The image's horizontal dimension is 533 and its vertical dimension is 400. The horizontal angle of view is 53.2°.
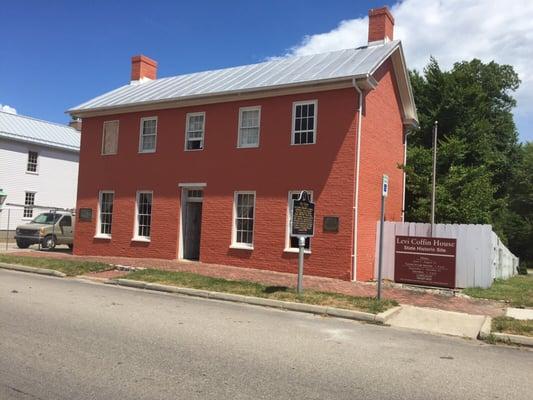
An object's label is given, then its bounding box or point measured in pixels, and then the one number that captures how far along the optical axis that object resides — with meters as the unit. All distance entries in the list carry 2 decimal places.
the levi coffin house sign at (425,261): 14.02
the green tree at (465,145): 21.12
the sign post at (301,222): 12.14
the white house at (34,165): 34.22
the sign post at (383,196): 11.23
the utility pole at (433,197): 18.02
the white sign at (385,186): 11.45
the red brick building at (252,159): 15.94
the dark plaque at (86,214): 21.58
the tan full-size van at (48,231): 25.92
